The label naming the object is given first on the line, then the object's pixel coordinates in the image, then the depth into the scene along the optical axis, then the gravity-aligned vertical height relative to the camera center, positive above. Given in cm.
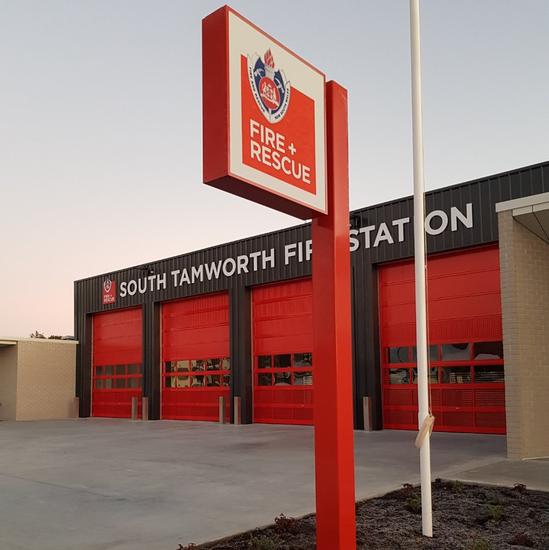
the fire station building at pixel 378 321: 1280 +74
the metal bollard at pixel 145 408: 2755 -241
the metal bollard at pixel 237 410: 2339 -215
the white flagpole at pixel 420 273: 655 +70
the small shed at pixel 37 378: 3094 -132
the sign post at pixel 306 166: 512 +144
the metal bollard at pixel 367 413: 1923 -193
